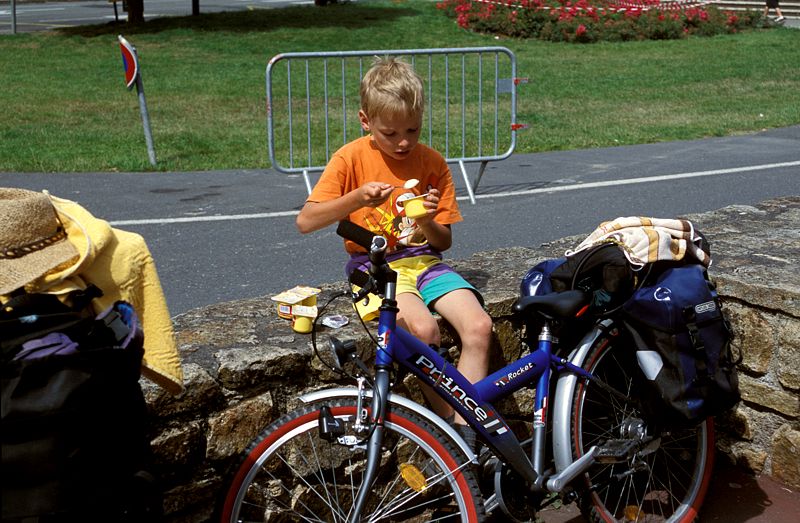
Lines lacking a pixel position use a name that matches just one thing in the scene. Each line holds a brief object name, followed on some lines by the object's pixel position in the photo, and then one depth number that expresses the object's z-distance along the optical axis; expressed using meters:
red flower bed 24.77
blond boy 3.62
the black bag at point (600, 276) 3.61
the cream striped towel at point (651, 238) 3.63
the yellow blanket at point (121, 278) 2.60
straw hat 2.51
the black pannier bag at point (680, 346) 3.54
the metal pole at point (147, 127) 10.98
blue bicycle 3.06
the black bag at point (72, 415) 2.22
